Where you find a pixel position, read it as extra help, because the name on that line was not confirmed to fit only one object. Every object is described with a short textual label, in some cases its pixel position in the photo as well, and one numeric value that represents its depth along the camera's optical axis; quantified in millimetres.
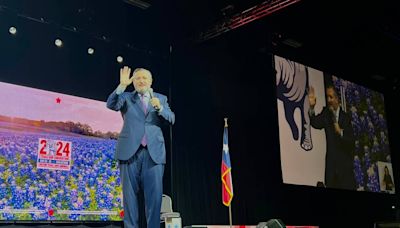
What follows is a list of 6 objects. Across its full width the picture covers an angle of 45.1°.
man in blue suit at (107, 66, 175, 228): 3924
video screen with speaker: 8164
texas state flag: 5984
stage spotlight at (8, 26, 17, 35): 5633
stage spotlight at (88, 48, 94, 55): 6281
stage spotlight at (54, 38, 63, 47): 5977
